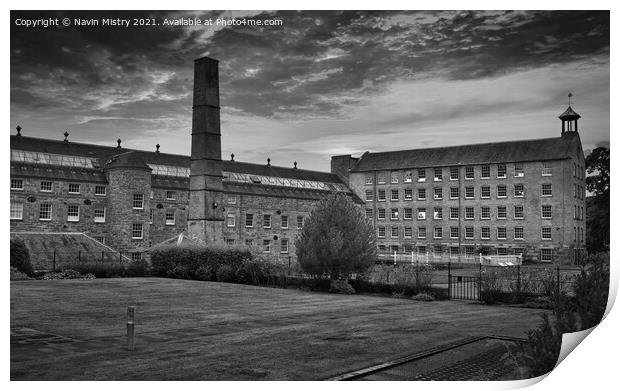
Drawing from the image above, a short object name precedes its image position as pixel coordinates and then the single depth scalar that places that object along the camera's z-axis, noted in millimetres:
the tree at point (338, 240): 23891
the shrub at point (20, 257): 25703
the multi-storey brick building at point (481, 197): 50750
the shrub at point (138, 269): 30156
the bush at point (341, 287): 24078
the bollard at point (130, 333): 11445
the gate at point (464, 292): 22156
